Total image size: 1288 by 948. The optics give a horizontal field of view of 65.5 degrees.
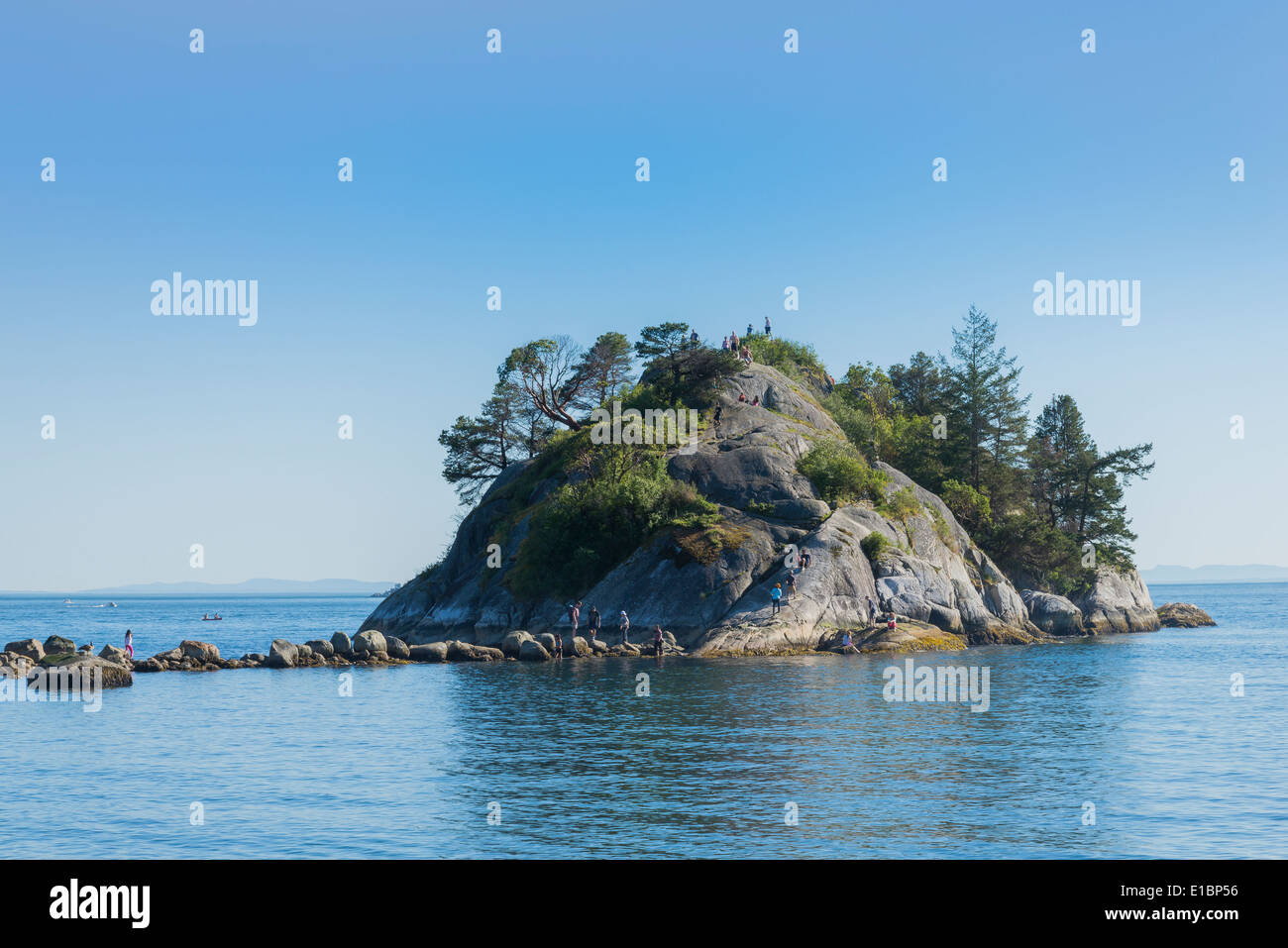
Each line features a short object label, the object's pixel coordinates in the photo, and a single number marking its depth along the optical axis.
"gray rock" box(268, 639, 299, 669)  69.00
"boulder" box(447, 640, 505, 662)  68.88
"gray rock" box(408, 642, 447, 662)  69.44
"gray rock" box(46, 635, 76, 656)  69.25
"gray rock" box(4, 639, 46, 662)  68.31
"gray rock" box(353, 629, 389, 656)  69.19
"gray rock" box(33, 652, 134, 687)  57.97
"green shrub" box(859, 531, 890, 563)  70.94
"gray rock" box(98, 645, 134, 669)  63.49
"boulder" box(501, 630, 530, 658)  68.12
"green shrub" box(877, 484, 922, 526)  77.12
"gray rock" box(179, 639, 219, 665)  69.38
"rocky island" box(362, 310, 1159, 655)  67.25
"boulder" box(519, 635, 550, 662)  66.00
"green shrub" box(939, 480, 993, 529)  94.62
